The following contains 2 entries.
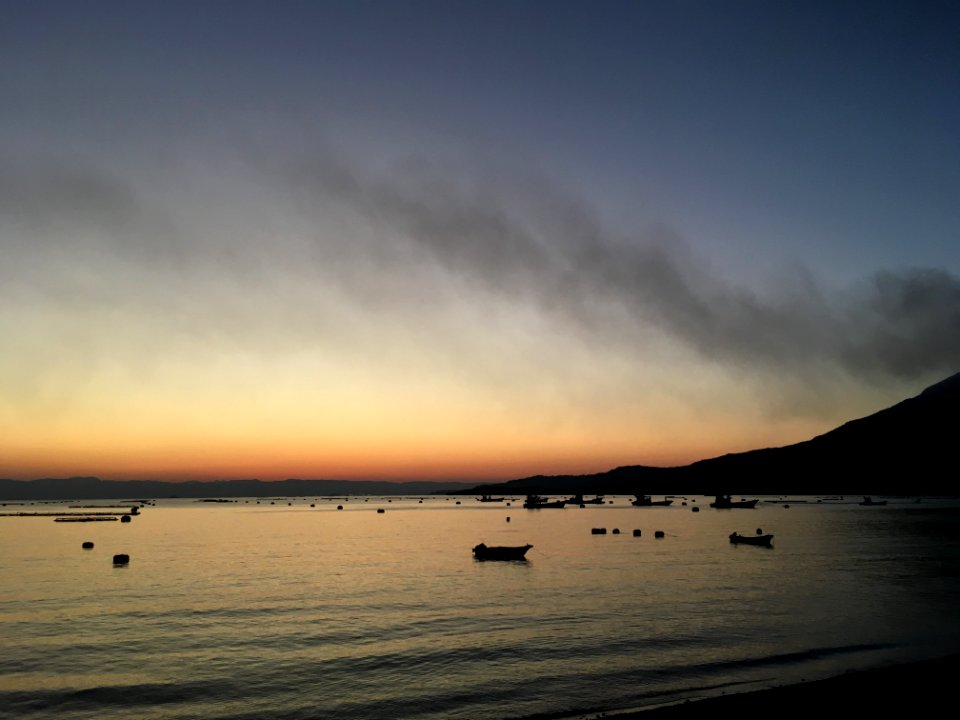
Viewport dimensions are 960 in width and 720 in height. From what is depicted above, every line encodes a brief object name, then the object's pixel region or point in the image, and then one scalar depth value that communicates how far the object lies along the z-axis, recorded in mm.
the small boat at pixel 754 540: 83500
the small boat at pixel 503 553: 70250
